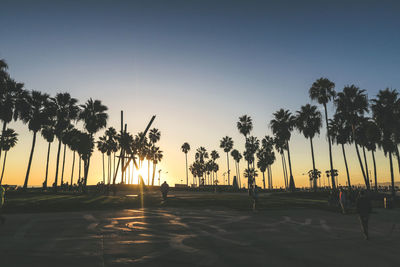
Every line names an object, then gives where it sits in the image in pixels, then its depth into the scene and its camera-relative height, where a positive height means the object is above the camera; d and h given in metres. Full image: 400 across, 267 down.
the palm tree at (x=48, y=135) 42.51 +8.49
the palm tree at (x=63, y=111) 37.33 +10.60
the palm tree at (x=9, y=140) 52.78 +9.48
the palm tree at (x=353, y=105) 39.22 +11.34
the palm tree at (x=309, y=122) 45.22 +10.15
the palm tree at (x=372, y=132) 39.16 +6.99
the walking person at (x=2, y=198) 10.85 -0.57
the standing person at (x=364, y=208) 9.19 -1.11
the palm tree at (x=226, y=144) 97.44 +13.91
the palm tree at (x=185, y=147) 112.00 +14.97
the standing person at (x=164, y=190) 24.25 -0.80
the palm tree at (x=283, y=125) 51.84 +11.10
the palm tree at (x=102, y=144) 69.75 +10.56
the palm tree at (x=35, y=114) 35.44 +9.73
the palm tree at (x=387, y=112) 37.31 +9.71
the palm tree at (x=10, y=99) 31.05 +10.70
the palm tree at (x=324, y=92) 42.28 +14.48
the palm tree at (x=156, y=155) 88.75 +9.36
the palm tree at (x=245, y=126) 71.24 +15.12
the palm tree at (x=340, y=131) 42.25 +8.10
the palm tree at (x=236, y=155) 108.44 +10.65
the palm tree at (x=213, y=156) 119.50 +11.54
